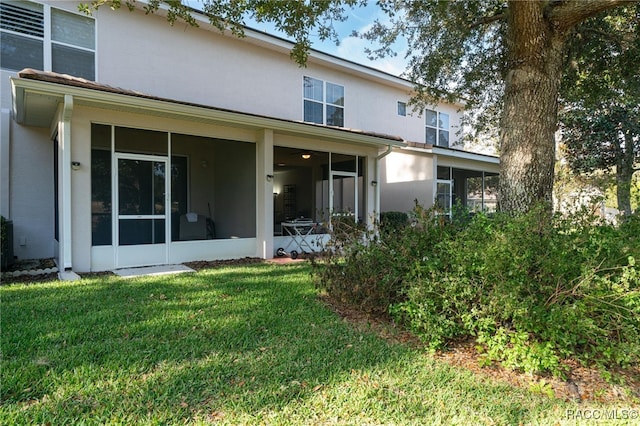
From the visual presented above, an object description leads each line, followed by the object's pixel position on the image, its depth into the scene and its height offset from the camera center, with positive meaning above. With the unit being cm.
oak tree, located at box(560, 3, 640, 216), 694 +311
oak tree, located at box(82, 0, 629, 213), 489 +314
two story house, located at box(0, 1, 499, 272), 667 +167
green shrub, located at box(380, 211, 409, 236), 464 -24
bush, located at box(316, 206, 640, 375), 286 -70
